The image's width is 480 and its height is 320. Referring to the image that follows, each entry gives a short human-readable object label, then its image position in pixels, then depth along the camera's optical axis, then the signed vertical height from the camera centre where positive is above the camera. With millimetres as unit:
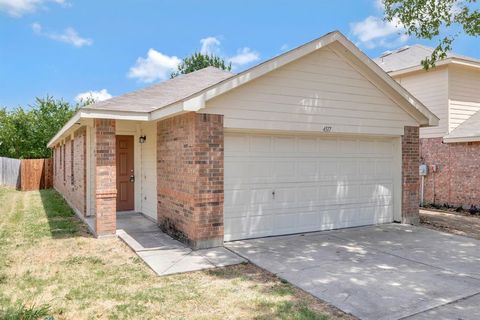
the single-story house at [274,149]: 6883 +184
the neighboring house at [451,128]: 12734 +1064
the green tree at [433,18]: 8336 +3248
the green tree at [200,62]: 34656 +9252
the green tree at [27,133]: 27031 +1902
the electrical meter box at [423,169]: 13945 -461
